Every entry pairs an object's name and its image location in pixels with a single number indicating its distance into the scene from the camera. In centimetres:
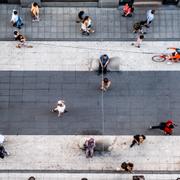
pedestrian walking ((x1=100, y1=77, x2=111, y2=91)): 3236
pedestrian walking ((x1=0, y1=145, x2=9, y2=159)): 3098
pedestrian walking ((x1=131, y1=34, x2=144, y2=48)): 3427
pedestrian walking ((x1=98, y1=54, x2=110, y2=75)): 3309
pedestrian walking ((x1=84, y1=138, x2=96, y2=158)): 3090
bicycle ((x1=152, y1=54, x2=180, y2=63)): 3456
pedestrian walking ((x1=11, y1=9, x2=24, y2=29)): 3419
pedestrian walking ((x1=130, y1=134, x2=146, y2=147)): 3114
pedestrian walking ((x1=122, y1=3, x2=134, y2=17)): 3503
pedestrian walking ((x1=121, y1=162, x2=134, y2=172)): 3034
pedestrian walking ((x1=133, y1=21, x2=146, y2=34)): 3483
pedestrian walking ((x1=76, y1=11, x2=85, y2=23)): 3482
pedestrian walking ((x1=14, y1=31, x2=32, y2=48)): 3380
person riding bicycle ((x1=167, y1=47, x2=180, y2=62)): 3403
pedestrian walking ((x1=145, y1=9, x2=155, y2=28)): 3462
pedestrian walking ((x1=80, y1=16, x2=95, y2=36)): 3431
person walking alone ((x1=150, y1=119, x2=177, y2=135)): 3161
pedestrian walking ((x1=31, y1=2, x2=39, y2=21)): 3447
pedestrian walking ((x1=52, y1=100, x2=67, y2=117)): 3200
